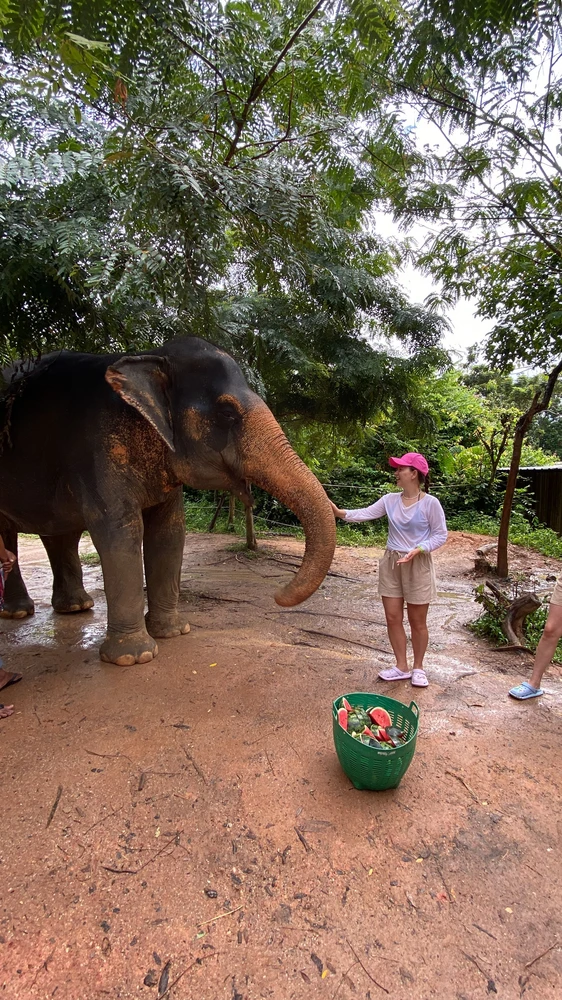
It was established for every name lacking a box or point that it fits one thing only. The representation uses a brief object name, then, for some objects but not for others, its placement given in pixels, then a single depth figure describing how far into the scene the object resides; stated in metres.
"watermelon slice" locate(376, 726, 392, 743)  2.79
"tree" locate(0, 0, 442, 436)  2.79
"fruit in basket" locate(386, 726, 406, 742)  2.78
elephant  3.73
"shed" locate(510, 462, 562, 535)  13.03
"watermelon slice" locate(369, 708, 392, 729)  2.89
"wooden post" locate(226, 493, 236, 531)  12.53
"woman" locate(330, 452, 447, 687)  3.78
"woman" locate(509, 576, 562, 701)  3.67
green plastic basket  2.59
